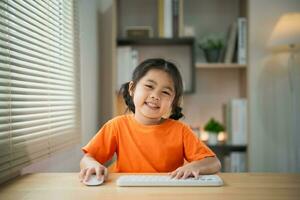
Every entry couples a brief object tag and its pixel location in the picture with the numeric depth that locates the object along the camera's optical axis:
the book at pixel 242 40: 2.43
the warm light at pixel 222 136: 2.51
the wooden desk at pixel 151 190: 0.85
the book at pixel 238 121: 2.45
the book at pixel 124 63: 2.48
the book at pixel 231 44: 2.46
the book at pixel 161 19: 2.44
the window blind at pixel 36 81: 1.14
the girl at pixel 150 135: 1.29
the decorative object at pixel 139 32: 2.56
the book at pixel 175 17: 2.45
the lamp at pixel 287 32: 2.27
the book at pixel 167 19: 2.44
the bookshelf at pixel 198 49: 2.65
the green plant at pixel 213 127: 2.45
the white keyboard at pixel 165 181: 0.94
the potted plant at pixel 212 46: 2.48
